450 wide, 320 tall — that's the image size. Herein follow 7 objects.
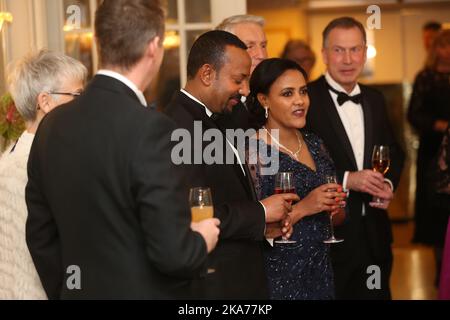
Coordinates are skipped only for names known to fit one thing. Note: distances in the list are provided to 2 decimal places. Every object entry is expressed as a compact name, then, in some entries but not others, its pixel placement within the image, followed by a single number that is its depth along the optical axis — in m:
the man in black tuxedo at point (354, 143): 4.48
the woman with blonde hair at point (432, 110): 6.49
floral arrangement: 3.71
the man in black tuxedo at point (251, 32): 4.31
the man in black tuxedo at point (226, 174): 3.03
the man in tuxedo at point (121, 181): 2.27
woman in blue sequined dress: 3.62
